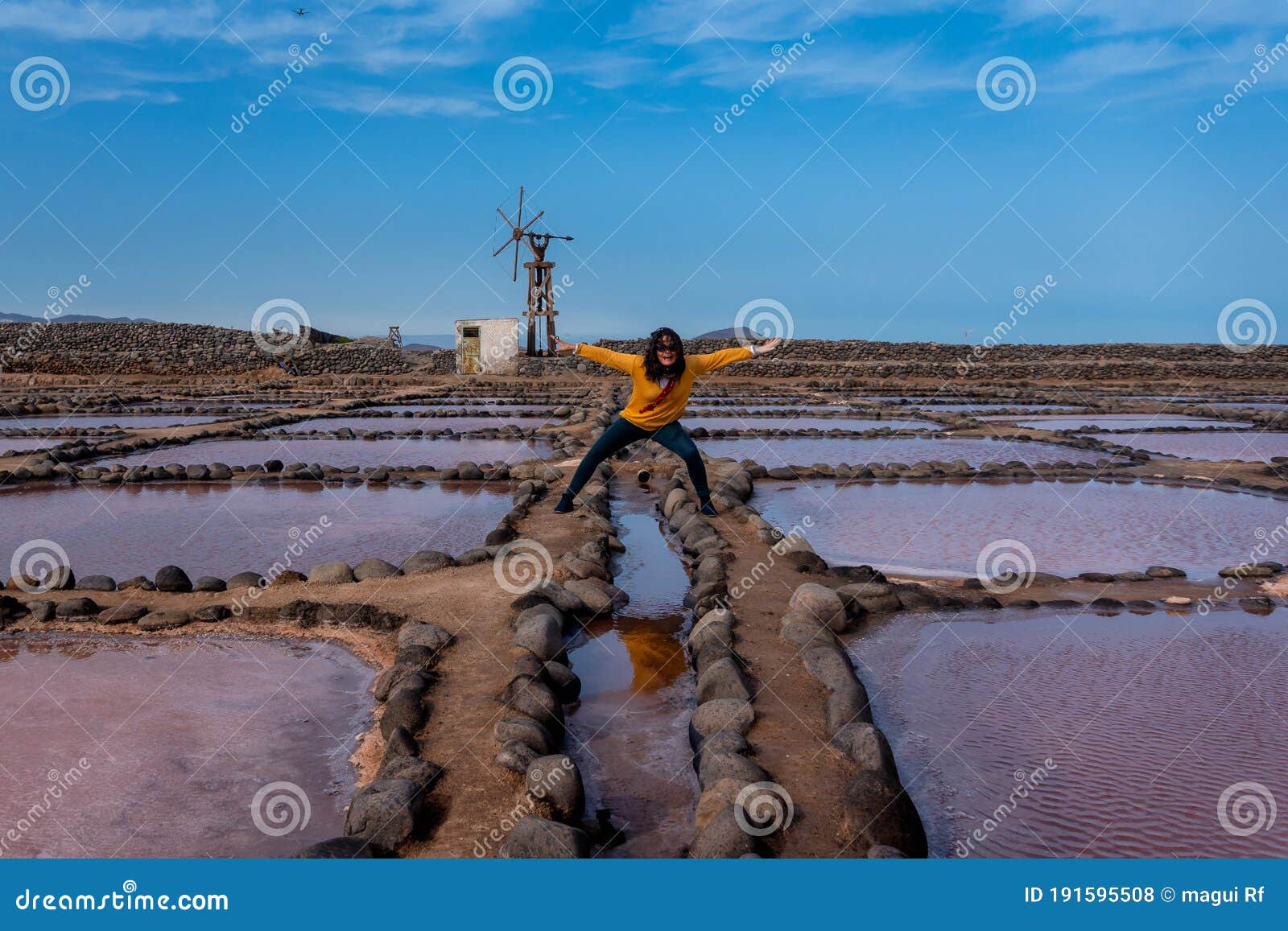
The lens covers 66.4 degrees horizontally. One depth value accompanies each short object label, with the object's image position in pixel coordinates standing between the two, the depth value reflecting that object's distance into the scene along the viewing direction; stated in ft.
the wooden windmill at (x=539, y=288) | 133.80
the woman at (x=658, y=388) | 24.00
